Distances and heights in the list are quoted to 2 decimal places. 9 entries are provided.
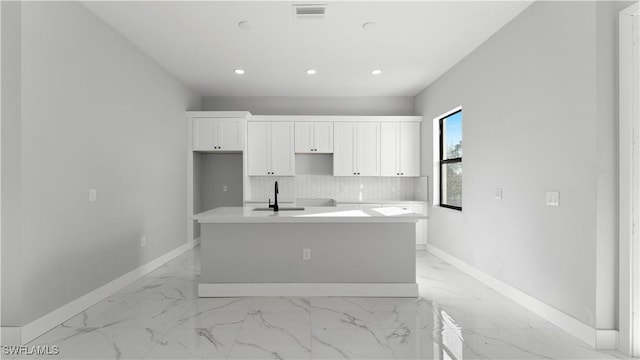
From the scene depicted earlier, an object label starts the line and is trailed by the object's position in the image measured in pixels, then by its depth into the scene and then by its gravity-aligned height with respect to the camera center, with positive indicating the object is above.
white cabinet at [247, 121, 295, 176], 5.98 +0.67
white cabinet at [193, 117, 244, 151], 5.64 +0.80
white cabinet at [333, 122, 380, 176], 6.01 +0.67
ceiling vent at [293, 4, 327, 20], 3.04 +1.60
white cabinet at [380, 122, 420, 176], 6.00 +0.60
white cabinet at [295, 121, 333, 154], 6.00 +0.82
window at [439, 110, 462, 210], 4.78 +0.31
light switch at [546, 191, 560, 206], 2.68 -0.14
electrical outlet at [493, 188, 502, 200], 3.46 -0.13
